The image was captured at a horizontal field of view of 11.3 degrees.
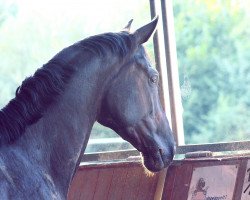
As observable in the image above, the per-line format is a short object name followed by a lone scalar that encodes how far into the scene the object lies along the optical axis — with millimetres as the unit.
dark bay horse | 5416
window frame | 10046
